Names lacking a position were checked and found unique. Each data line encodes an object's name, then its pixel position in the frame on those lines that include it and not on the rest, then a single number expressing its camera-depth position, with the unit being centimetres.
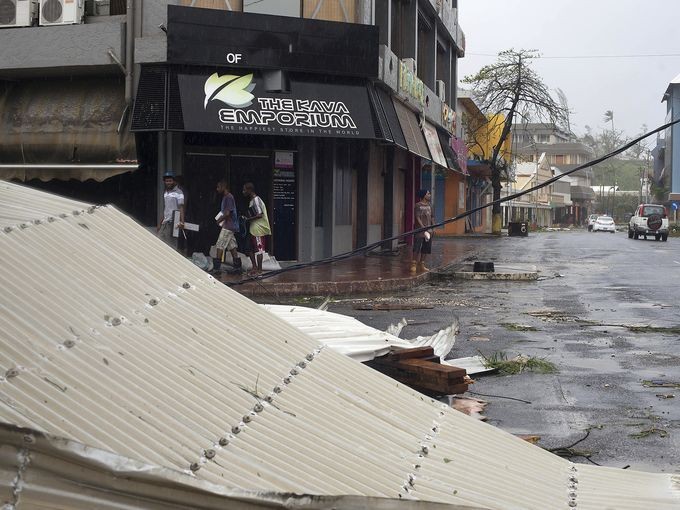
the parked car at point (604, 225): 7262
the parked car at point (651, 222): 4875
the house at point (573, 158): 12388
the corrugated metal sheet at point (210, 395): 250
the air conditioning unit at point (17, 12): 1852
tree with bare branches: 4734
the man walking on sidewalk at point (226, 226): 1612
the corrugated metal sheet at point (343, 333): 581
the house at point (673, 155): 7875
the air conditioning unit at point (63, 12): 1825
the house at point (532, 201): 9144
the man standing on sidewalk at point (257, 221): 1628
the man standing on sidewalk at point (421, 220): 1917
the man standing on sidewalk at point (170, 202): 1599
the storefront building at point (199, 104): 1744
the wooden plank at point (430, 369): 570
